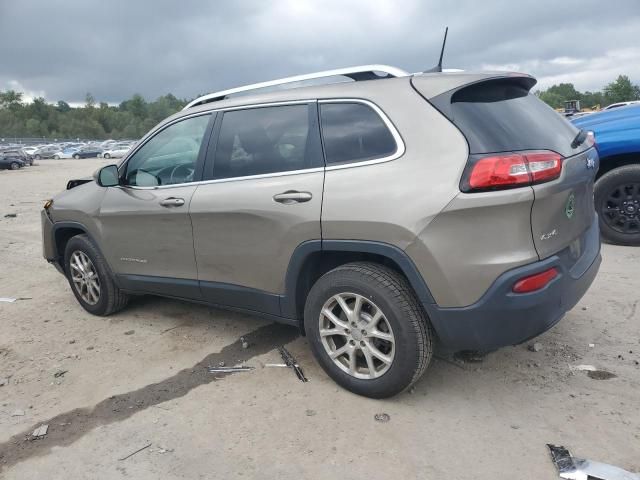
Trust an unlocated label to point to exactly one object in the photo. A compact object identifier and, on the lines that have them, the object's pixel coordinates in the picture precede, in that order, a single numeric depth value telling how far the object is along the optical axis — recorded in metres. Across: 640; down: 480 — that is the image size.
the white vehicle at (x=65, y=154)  54.16
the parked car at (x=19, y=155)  34.59
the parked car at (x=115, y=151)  52.44
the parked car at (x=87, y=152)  53.75
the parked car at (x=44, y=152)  54.97
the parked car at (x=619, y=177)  5.68
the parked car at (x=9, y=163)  33.88
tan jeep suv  2.59
